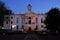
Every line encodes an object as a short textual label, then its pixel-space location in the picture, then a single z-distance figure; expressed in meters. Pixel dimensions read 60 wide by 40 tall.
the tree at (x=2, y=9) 30.44
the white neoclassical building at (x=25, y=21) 37.66
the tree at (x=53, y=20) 23.35
